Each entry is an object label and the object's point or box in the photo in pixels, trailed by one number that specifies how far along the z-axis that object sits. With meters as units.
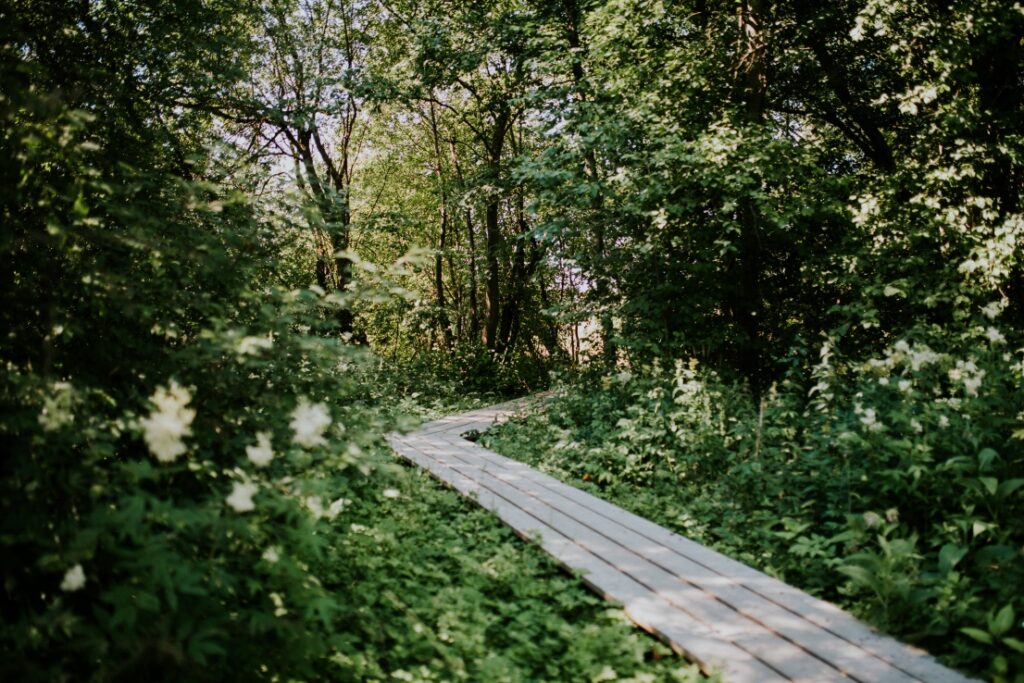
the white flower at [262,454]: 2.22
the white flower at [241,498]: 2.04
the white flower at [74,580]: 1.81
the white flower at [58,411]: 2.00
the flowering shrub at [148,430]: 1.96
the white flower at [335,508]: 2.80
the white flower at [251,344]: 2.37
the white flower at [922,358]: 4.43
